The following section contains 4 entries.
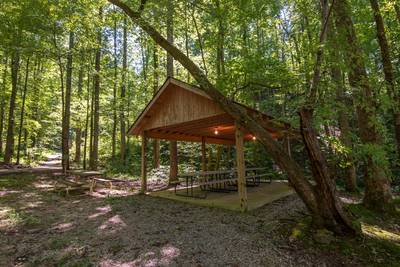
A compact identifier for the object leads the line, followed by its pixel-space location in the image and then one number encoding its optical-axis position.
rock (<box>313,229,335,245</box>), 4.15
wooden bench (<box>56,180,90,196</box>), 8.80
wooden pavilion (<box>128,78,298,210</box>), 6.57
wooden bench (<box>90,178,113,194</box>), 9.06
